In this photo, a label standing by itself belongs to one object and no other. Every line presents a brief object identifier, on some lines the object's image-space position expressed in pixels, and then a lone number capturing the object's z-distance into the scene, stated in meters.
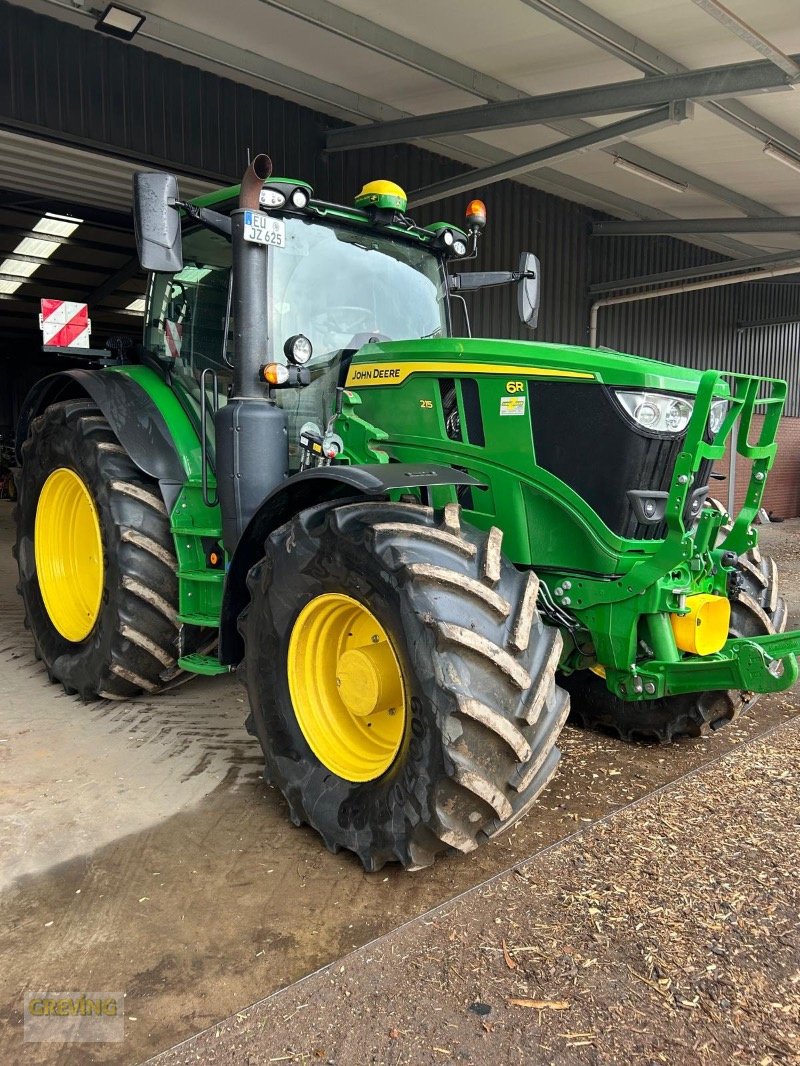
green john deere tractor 2.63
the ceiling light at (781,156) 8.21
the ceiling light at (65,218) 12.19
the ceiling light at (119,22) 6.05
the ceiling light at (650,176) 8.84
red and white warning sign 7.23
